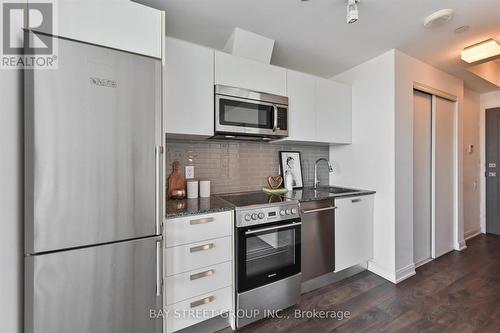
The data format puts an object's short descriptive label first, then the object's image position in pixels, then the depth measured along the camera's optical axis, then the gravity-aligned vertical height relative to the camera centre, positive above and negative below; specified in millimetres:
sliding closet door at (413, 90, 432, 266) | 2715 -133
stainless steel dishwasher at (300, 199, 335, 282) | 2082 -701
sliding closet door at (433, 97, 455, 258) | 2926 -111
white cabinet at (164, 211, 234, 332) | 1505 -738
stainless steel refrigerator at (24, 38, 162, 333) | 1081 -136
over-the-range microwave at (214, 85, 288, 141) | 1948 +492
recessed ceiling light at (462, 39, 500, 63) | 2170 +1176
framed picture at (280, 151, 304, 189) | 2756 +5
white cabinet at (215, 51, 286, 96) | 1959 +873
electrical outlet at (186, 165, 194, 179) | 2213 -45
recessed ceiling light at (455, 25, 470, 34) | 1962 +1238
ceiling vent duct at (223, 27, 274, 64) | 2023 +1152
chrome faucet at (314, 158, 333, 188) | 2990 -52
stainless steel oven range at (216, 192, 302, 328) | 1705 -746
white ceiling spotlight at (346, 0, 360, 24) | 1529 +1079
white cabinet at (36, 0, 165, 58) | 1146 +801
